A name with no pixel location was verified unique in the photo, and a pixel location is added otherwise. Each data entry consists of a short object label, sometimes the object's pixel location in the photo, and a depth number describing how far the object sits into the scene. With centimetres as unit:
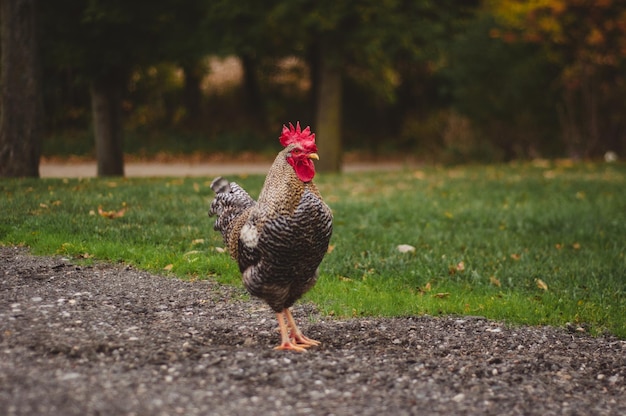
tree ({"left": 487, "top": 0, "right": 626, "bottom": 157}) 1933
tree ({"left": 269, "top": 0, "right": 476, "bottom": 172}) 1502
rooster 467
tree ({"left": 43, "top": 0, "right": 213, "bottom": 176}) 1345
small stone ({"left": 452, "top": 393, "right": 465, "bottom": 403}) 425
